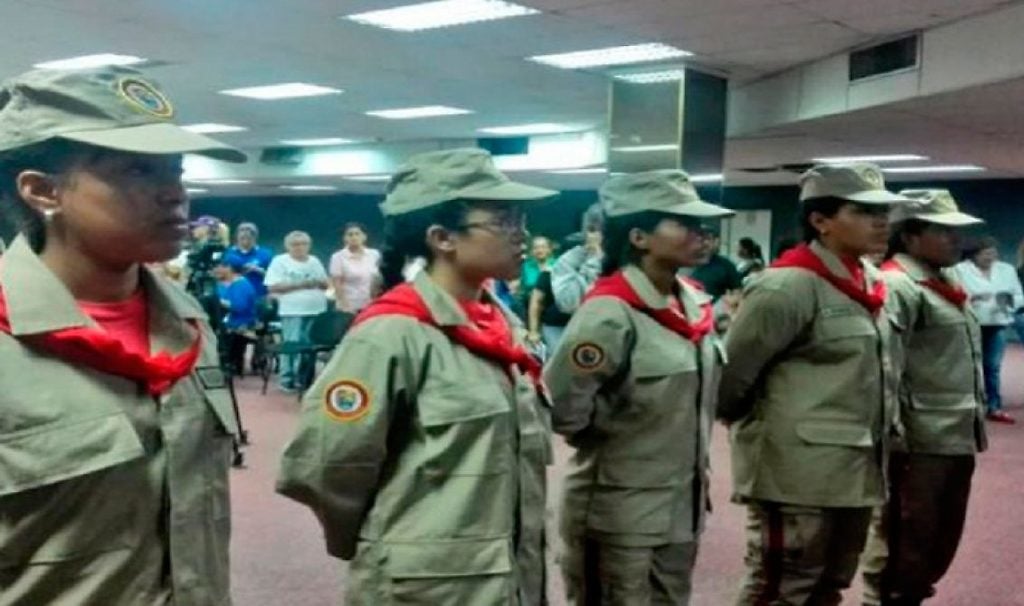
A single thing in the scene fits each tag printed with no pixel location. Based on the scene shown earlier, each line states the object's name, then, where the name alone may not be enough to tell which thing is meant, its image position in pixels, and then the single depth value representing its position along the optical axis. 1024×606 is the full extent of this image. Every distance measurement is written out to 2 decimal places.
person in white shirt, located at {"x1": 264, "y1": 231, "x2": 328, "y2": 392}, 8.41
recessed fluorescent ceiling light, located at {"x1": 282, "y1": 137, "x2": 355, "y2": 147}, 13.69
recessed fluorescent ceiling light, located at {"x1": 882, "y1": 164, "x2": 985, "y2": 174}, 12.76
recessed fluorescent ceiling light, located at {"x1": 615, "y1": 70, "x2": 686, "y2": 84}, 7.55
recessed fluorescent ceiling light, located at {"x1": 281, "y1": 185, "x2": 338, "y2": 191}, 18.70
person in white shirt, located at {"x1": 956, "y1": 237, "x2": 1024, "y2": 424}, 8.12
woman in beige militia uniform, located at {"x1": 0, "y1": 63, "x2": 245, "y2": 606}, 1.31
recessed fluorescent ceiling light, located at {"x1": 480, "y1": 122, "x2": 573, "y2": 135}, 11.58
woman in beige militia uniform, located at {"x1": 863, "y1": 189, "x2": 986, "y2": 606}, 3.46
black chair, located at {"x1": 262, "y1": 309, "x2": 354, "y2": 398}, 8.09
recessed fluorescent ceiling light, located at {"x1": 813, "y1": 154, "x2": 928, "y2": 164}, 10.88
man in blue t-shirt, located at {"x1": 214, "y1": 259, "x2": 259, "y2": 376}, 8.48
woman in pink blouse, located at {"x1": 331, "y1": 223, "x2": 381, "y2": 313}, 8.30
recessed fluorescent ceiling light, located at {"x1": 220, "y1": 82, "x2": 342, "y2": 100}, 8.97
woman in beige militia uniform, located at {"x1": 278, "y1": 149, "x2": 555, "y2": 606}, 1.84
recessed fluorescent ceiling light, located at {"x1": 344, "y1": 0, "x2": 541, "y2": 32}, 5.83
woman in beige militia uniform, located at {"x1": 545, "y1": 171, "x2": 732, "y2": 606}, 2.51
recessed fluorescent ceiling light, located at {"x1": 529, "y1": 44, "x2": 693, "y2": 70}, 7.00
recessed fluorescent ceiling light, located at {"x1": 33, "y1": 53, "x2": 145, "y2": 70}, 7.37
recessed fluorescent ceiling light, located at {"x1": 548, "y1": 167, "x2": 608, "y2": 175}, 13.22
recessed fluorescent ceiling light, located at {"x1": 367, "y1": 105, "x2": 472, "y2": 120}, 10.24
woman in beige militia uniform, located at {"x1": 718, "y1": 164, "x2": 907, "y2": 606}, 2.90
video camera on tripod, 6.36
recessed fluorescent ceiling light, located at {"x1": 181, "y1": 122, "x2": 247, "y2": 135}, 11.85
